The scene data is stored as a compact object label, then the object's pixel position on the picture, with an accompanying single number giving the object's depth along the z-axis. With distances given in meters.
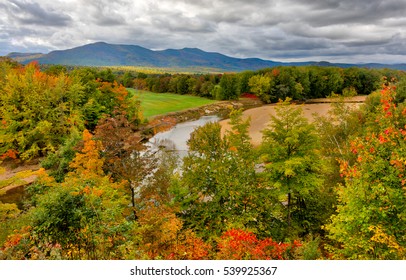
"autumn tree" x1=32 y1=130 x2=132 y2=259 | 8.09
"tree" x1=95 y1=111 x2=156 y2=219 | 15.13
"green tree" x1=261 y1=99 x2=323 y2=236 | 15.60
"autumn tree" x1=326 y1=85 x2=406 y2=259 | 8.73
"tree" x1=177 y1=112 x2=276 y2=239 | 14.91
